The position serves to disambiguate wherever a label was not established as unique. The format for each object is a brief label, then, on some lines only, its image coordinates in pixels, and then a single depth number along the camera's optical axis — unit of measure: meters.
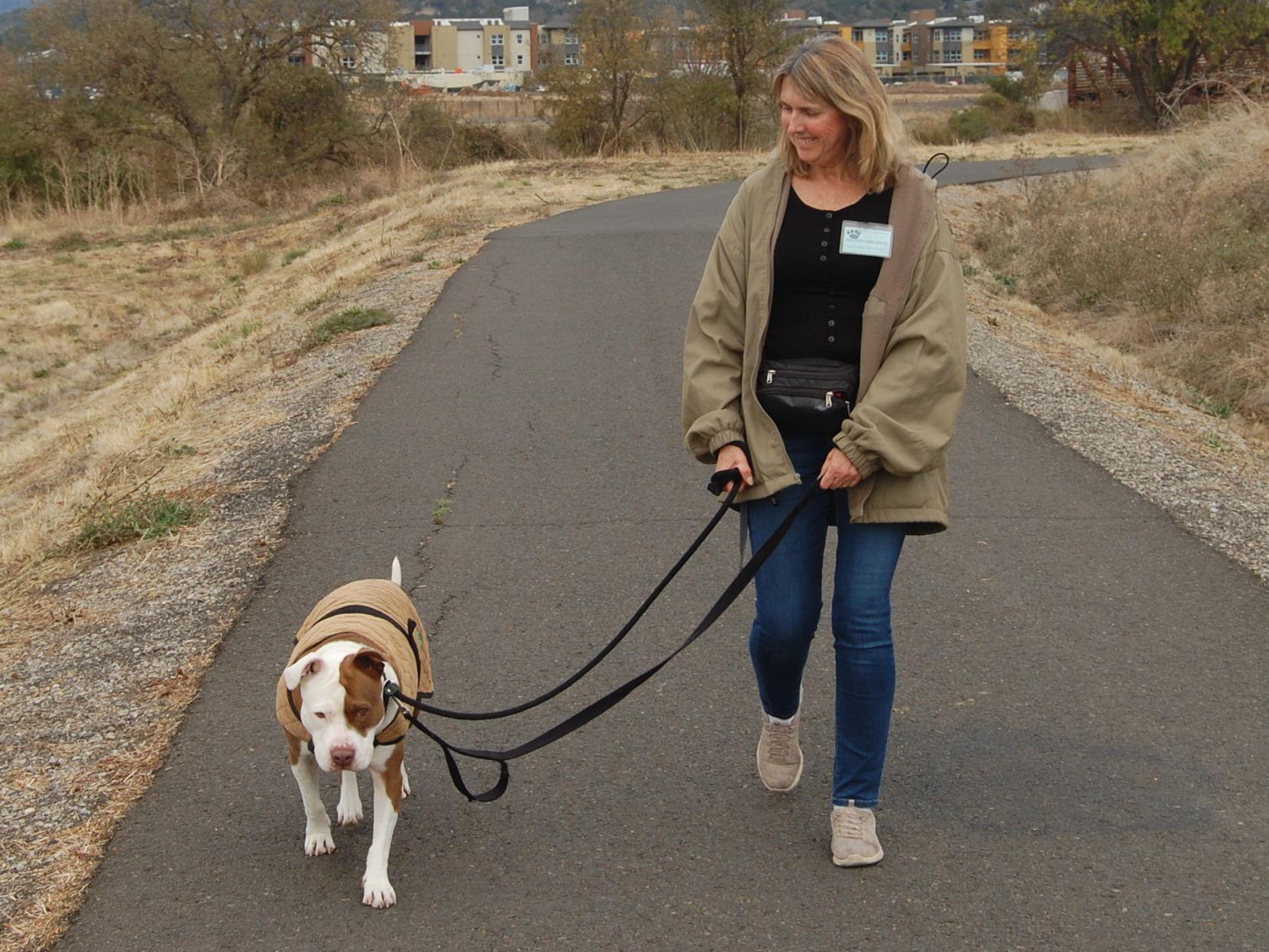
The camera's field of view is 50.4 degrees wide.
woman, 3.59
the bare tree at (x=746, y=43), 38.50
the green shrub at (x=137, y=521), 7.13
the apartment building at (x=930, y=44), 158.00
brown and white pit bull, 3.40
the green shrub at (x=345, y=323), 12.58
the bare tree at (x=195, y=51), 36.28
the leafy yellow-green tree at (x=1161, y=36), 40.44
